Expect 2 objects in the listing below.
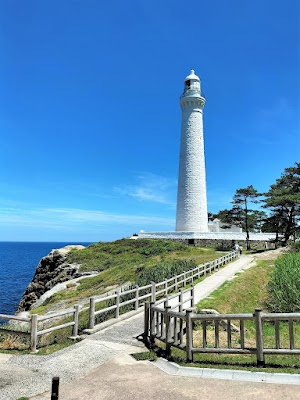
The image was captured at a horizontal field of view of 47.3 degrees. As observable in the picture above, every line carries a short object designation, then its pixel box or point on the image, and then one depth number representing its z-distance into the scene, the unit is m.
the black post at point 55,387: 4.14
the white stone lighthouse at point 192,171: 47.25
